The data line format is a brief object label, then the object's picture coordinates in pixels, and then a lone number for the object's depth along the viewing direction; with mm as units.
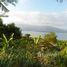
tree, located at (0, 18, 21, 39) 9229
